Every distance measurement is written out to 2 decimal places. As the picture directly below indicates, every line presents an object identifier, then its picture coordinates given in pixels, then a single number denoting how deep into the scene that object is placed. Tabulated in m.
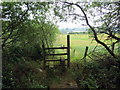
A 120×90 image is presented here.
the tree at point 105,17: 2.40
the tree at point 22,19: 2.38
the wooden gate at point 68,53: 2.71
